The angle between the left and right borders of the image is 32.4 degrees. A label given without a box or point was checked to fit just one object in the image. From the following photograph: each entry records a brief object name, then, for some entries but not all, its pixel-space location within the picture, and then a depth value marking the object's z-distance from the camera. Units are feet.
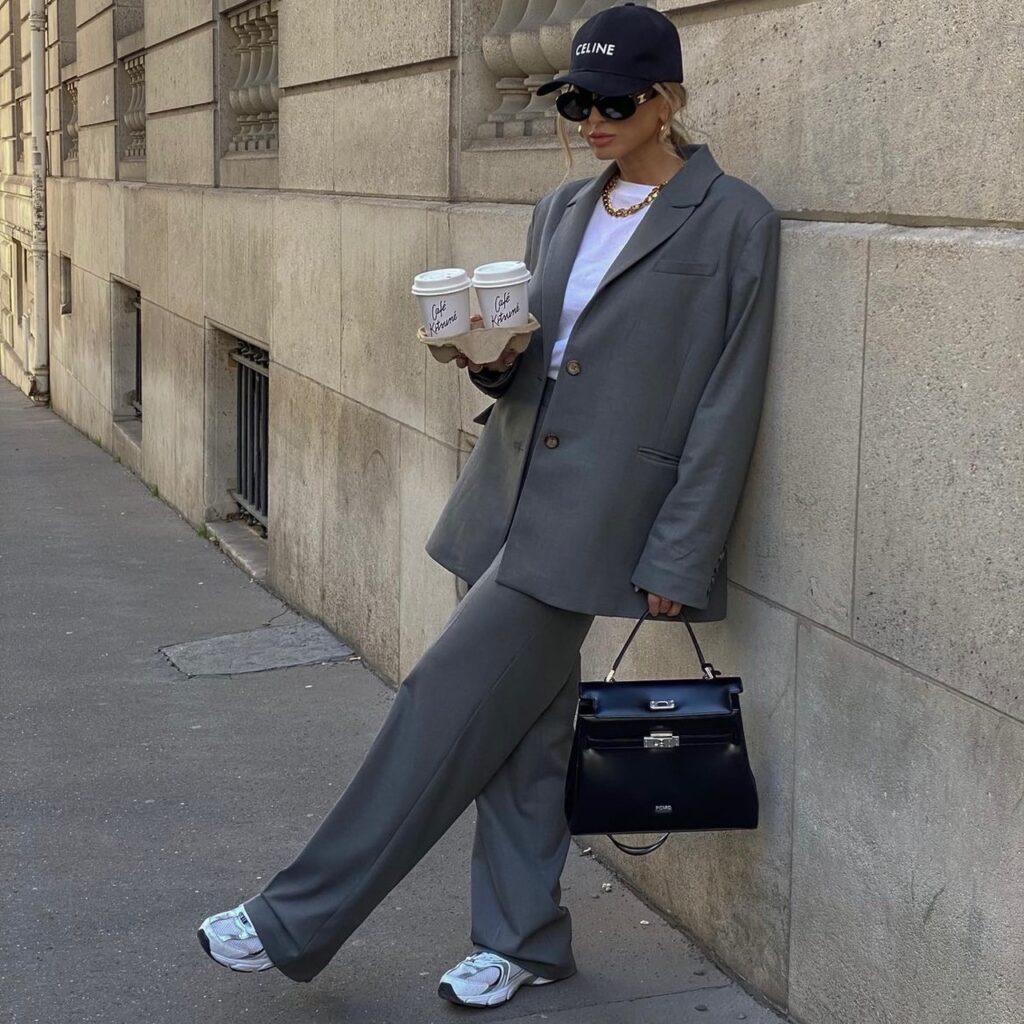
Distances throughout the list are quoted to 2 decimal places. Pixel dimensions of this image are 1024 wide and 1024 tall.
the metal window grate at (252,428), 28.58
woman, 10.87
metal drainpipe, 54.39
